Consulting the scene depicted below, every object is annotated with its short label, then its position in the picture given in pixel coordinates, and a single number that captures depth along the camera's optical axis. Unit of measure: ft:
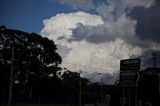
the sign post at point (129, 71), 125.18
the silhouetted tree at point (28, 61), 294.25
